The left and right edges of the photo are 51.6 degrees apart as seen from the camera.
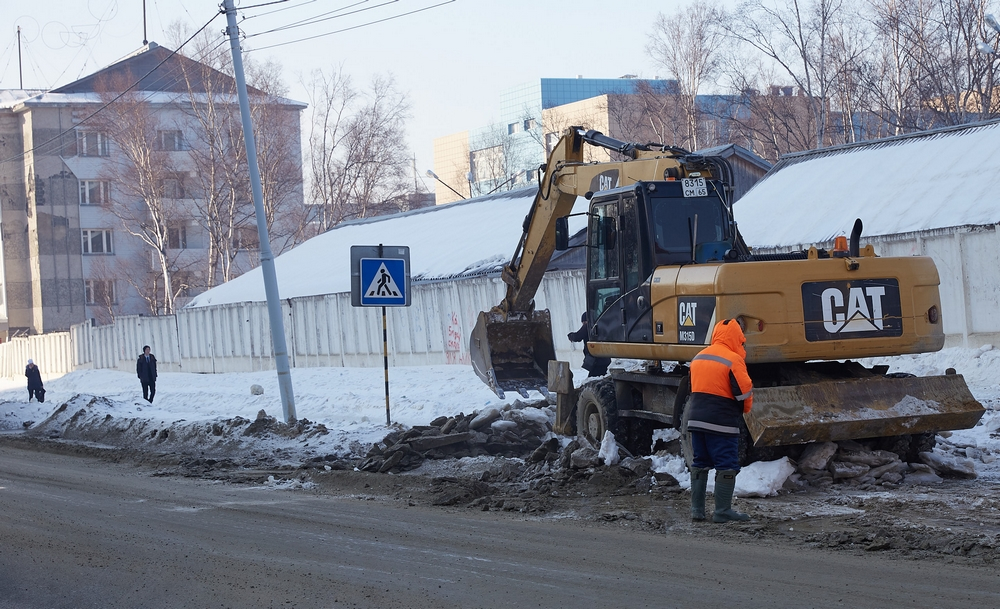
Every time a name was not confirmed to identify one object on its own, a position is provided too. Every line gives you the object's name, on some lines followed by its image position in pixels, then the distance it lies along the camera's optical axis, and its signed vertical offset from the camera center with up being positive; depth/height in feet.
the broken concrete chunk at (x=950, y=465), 33.47 -5.39
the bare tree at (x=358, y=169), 173.88 +29.38
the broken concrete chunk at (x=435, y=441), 43.68 -4.43
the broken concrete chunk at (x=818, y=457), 32.68 -4.64
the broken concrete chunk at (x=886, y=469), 32.78 -5.21
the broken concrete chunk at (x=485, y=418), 46.14 -3.80
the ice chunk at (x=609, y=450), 36.63 -4.46
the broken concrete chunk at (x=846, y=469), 32.53 -5.09
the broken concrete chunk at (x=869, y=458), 33.12 -4.85
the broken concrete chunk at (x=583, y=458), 36.68 -4.68
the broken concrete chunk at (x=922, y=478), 32.86 -5.59
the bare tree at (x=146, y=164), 152.76 +29.15
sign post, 51.55 +3.23
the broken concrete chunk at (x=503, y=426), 45.75 -4.16
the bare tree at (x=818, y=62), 127.34 +31.00
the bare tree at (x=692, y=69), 147.84 +36.09
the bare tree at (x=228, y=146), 147.54 +30.38
